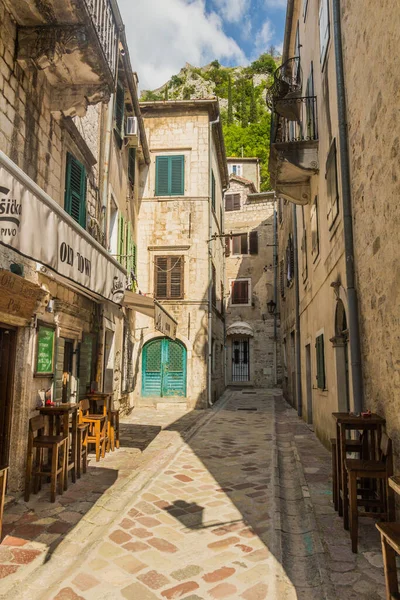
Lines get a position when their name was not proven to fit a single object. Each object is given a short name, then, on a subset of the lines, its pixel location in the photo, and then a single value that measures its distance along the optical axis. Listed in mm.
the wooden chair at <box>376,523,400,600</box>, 2609
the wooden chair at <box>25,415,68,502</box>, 5257
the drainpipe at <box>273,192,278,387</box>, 25594
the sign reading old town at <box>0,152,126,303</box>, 2930
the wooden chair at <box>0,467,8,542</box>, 3650
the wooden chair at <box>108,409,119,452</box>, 7926
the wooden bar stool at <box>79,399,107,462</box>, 7234
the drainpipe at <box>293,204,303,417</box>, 12844
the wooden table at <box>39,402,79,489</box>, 5799
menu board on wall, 6164
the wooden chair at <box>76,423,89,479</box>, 6188
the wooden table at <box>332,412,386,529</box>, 4352
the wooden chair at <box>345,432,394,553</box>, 3836
